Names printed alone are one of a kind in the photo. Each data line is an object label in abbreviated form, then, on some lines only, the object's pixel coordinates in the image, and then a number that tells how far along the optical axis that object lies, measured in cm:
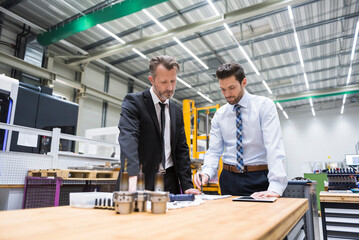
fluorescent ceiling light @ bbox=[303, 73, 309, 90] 947
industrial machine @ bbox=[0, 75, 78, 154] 323
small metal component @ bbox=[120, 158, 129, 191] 77
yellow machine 613
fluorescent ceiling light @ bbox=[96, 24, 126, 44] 622
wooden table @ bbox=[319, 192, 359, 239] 184
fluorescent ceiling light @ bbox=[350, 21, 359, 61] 627
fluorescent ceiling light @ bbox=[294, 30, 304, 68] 670
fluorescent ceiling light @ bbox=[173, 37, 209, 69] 690
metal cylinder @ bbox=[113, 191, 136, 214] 74
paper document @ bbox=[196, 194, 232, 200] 128
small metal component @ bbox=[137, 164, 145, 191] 81
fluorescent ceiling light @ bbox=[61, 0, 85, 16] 587
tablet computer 109
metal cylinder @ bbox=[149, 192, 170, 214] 75
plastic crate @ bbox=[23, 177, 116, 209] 307
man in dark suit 131
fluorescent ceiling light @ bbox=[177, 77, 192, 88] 963
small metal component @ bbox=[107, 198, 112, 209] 85
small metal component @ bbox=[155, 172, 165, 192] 80
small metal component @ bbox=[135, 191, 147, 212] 78
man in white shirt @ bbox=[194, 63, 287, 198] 154
